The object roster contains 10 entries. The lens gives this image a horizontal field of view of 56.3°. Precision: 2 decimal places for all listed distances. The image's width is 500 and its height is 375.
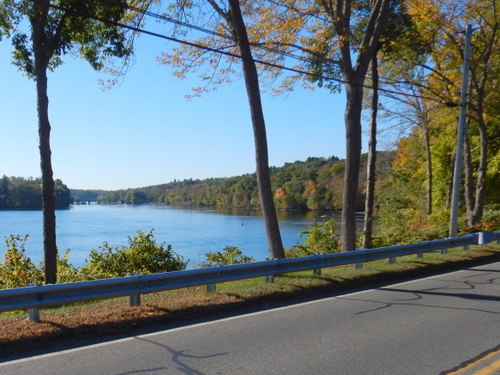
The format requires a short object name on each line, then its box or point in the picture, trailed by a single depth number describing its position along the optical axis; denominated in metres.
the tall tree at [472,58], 19.16
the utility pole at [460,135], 14.71
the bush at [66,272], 11.72
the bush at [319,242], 15.91
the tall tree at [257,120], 11.01
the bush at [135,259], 12.56
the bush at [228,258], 13.30
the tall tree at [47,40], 10.34
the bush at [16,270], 11.20
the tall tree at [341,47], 13.23
